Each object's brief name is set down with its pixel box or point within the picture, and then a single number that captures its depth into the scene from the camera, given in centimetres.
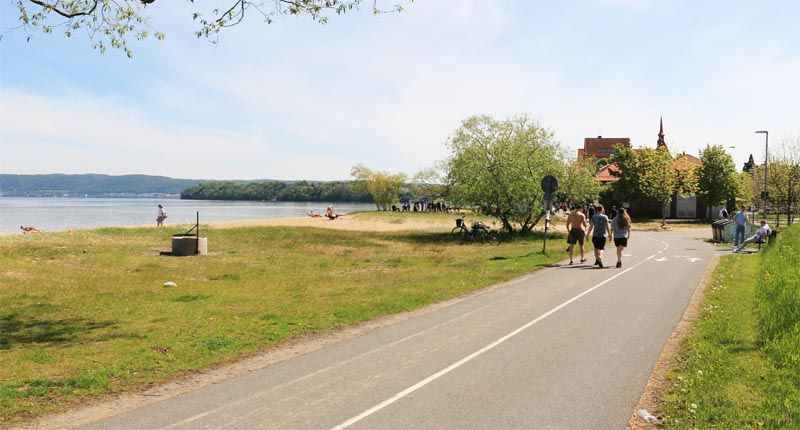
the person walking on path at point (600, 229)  1842
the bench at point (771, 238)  2231
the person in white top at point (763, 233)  2394
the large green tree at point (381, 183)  9875
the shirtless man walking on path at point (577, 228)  1930
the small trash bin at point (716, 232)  2871
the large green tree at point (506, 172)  3153
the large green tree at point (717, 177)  5222
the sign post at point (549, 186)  2145
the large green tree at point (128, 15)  1073
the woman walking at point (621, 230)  1864
